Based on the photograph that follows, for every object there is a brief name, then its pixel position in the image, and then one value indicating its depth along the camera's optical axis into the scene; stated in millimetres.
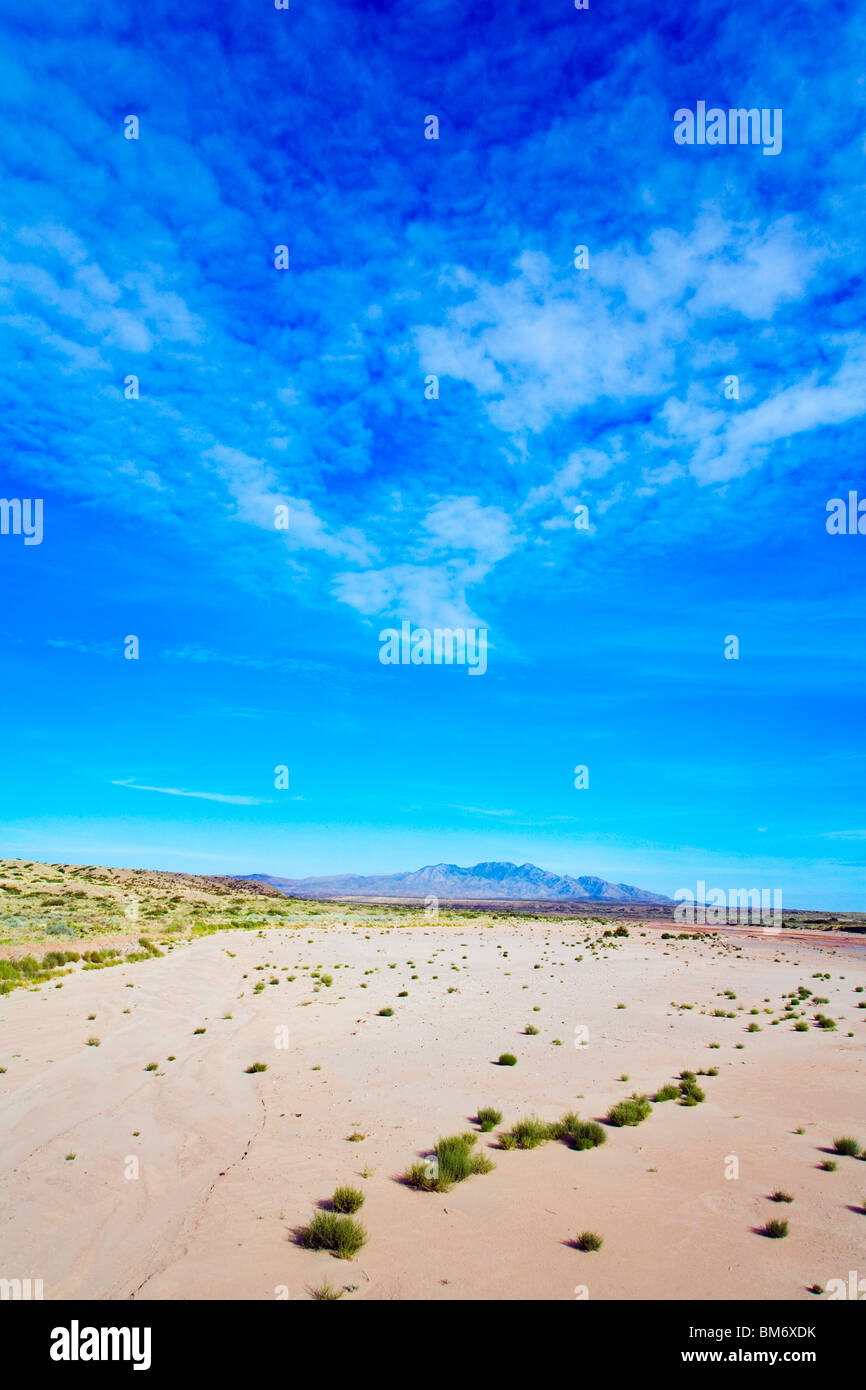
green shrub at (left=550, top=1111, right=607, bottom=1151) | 10637
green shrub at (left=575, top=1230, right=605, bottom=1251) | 7406
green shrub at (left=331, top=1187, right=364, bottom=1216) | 8141
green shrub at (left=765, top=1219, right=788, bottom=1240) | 7832
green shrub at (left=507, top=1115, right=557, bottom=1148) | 10625
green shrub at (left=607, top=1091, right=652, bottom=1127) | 11672
